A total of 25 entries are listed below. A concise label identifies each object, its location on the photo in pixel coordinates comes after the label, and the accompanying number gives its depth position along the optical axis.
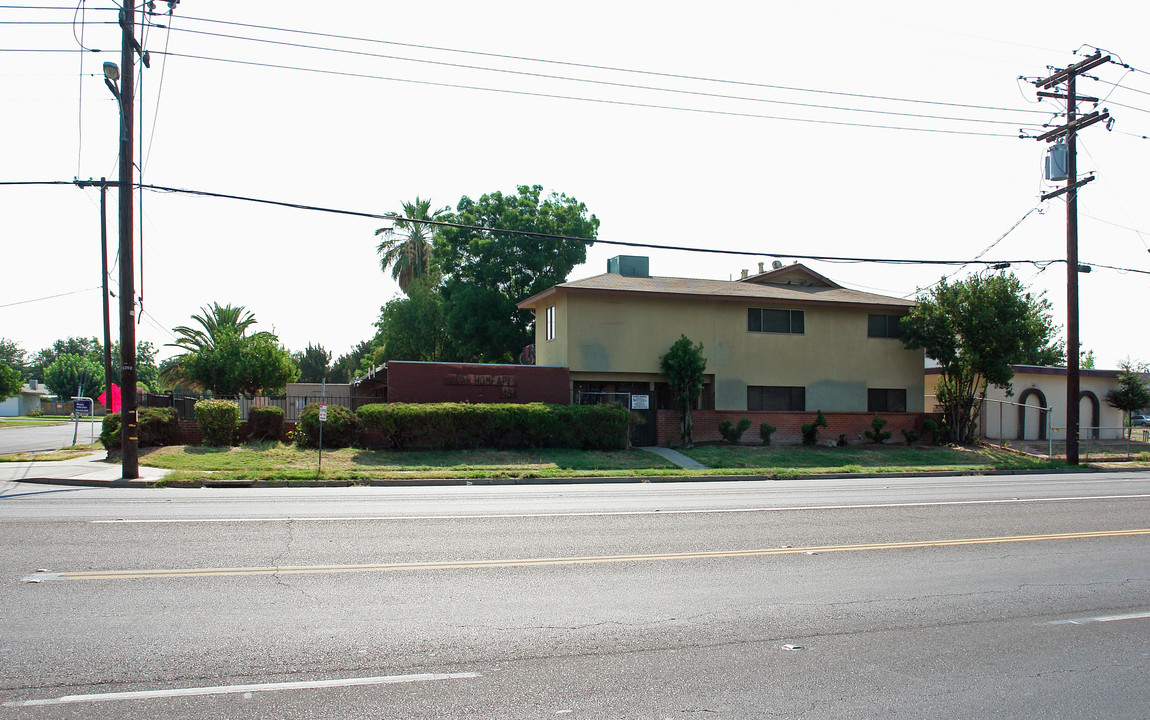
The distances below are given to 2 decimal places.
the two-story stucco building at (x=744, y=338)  28.27
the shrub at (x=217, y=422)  22.42
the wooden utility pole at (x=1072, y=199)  23.86
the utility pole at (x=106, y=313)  23.52
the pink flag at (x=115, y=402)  23.55
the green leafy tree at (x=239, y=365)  40.62
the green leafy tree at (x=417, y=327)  47.81
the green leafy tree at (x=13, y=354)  117.67
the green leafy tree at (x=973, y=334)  28.27
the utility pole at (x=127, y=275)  17.12
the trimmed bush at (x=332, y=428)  22.88
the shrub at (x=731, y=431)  27.62
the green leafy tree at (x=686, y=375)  27.34
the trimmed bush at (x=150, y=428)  21.48
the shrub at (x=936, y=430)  30.12
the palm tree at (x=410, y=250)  53.44
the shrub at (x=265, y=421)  23.50
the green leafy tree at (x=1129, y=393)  33.78
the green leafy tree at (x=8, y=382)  64.38
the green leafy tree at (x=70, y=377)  89.94
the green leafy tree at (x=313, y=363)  75.62
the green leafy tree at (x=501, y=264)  41.66
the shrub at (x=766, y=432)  27.69
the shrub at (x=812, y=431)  28.50
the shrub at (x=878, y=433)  29.17
